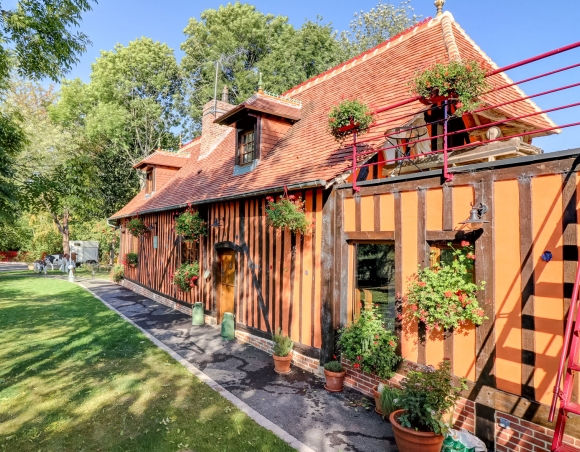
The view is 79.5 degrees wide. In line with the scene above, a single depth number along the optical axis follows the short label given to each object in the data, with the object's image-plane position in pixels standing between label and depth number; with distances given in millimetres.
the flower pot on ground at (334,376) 6153
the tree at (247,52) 27766
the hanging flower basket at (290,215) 6918
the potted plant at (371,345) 5508
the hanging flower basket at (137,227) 15945
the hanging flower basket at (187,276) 11582
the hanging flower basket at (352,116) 6211
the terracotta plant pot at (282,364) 6930
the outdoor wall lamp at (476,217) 4539
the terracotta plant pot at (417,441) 4082
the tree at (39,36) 6703
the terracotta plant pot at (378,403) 5383
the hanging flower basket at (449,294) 4656
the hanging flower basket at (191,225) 10906
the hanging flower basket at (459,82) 4629
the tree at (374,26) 28422
